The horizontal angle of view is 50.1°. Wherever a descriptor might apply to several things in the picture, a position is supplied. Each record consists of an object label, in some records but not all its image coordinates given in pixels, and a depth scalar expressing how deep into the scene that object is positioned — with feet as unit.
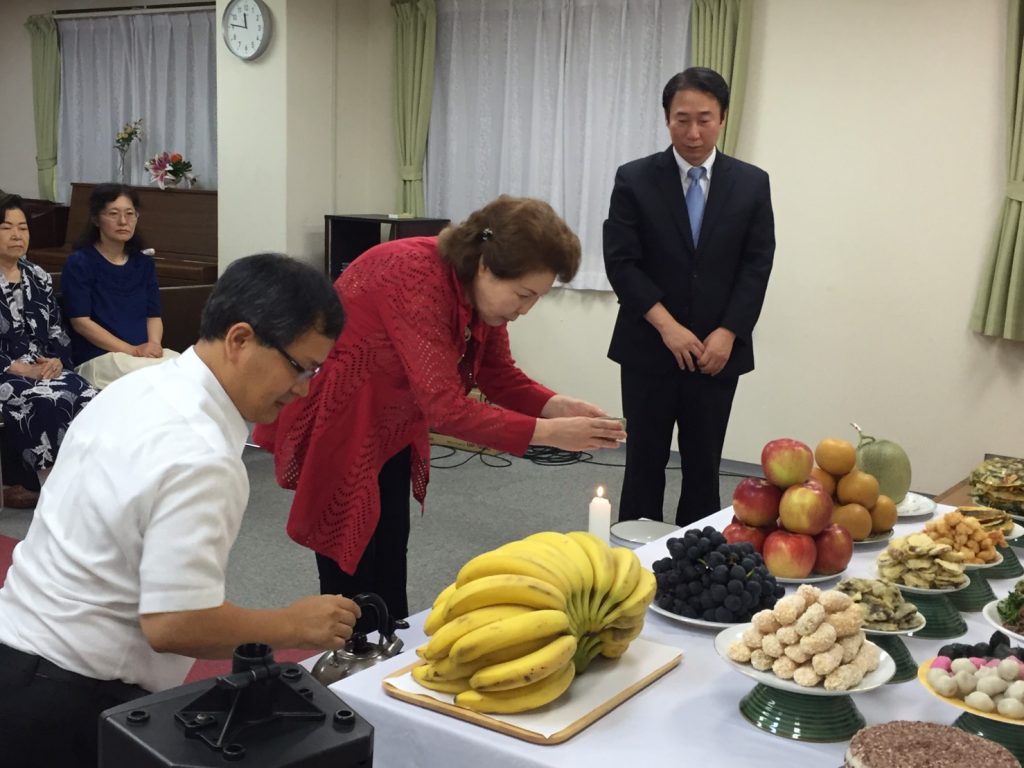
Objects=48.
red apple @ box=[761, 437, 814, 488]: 5.90
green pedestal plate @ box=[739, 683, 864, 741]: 4.12
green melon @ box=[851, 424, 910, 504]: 7.04
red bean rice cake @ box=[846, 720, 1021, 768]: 3.35
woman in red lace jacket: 6.47
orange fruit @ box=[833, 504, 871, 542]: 6.28
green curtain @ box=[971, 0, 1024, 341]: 14.93
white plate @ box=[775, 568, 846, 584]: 5.68
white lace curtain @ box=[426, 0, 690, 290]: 18.15
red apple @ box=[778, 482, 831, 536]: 5.73
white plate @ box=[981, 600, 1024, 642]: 4.70
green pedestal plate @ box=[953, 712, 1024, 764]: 3.97
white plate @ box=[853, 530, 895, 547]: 6.40
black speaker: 3.18
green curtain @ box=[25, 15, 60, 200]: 26.14
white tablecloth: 4.00
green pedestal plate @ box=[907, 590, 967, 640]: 5.21
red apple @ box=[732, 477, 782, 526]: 5.93
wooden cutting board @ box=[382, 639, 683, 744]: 4.05
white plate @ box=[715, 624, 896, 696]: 4.04
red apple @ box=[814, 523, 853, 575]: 5.76
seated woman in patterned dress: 13.97
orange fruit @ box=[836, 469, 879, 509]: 6.35
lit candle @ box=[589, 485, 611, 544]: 6.43
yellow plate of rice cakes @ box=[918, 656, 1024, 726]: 3.84
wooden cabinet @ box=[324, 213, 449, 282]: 19.52
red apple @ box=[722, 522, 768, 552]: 5.90
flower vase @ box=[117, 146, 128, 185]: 24.59
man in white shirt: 4.26
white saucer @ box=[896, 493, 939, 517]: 7.15
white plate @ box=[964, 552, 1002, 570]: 5.67
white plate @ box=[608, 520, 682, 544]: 8.51
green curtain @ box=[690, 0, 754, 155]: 16.78
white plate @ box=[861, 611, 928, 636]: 4.68
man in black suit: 10.75
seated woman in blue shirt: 15.83
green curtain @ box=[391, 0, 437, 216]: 20.27
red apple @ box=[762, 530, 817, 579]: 5.66
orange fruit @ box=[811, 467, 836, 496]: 6.35
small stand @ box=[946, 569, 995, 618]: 5.59
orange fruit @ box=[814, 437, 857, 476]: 6.29
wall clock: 19.58
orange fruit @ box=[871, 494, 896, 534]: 6.46
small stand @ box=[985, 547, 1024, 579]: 6.08
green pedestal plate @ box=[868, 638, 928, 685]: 4.59
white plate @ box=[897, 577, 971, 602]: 5.26
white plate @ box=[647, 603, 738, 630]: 5.03
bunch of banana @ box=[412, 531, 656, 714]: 4.14
